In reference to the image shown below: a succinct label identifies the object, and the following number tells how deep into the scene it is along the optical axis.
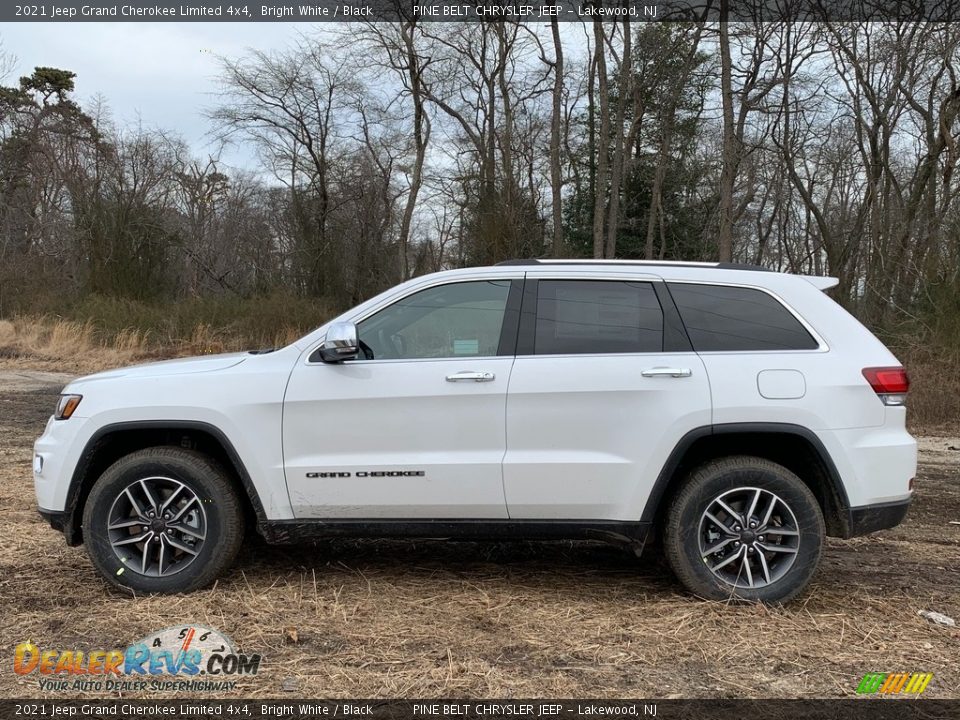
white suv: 4.04
